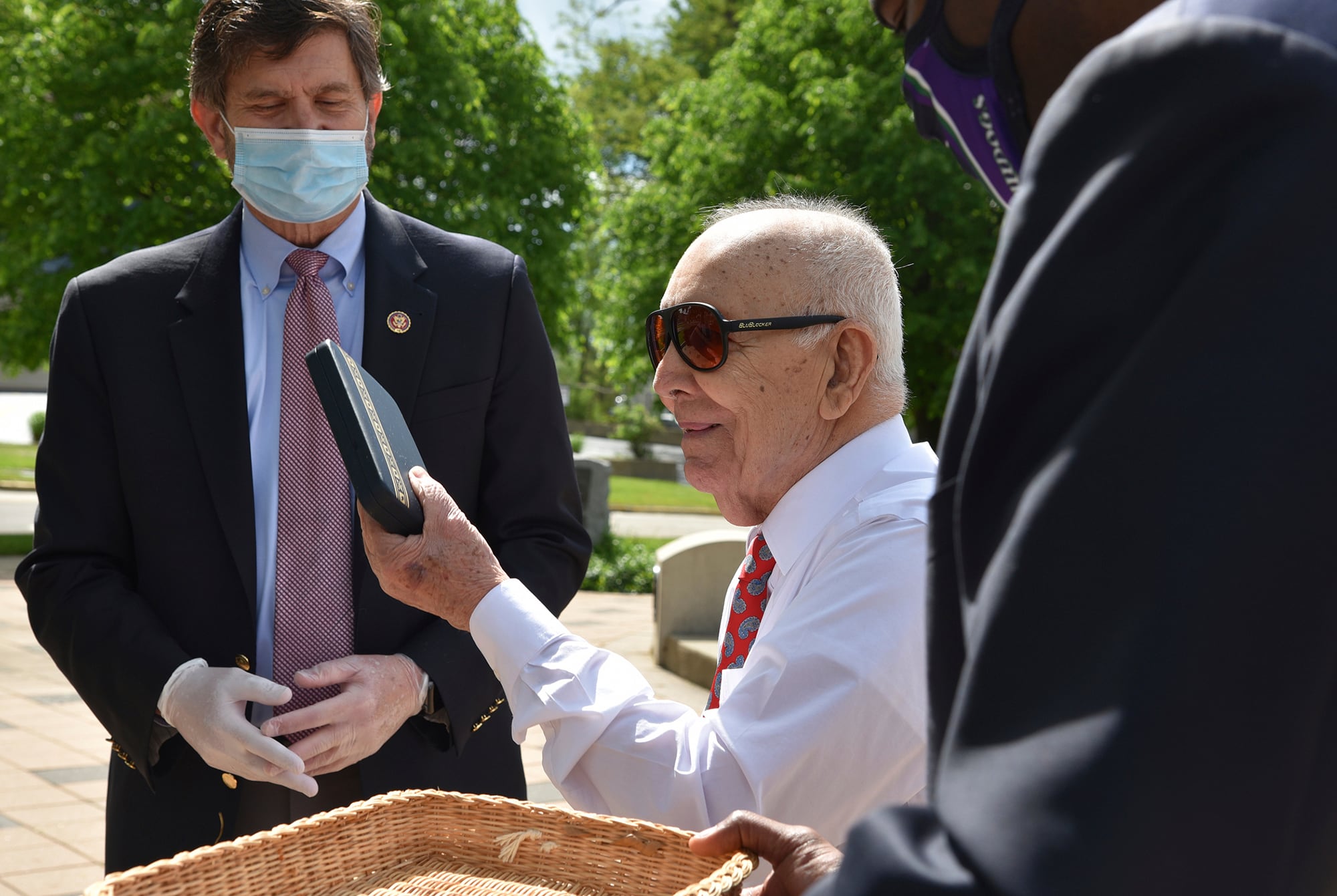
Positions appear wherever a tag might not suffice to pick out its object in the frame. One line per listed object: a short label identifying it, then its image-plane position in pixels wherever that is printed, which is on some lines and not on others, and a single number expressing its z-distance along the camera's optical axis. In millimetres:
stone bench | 8773
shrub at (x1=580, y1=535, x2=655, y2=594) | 13625
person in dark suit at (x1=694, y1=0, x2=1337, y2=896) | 534
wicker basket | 1262
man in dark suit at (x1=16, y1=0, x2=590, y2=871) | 2088
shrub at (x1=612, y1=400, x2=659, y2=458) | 34219
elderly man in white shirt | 1562
